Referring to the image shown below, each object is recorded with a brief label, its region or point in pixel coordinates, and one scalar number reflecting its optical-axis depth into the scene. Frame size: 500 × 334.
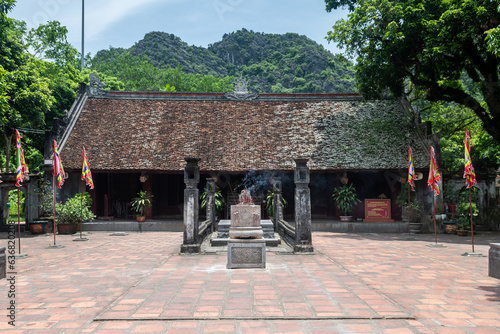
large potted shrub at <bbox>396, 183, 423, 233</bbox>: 17.03
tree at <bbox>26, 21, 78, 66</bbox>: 29.16
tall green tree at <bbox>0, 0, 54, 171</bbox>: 19.33
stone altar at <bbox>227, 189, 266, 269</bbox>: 8.66
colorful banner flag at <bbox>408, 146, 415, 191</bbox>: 14.12
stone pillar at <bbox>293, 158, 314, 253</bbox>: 10.85
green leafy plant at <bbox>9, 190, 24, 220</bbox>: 18.35
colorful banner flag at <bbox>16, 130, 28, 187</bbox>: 11.38
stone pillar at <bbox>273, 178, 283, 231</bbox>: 15.62
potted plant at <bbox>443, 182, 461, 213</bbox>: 17.11
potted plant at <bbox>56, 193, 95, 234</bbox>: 16.28
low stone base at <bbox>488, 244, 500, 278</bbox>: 7.56
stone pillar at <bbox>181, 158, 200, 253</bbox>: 10.77
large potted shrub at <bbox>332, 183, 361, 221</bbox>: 17.66
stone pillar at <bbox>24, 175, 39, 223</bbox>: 17.31
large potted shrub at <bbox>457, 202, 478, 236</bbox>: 15.60
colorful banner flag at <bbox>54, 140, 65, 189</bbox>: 13.17
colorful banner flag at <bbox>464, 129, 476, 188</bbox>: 10.99
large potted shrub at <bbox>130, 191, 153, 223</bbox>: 17.78
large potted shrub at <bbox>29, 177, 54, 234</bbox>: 16.41
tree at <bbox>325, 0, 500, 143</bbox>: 13.52
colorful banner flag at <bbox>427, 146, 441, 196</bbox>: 12.89
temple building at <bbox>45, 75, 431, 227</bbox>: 17.69
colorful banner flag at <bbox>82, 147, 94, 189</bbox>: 14.67
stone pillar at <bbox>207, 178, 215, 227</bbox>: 16.25
